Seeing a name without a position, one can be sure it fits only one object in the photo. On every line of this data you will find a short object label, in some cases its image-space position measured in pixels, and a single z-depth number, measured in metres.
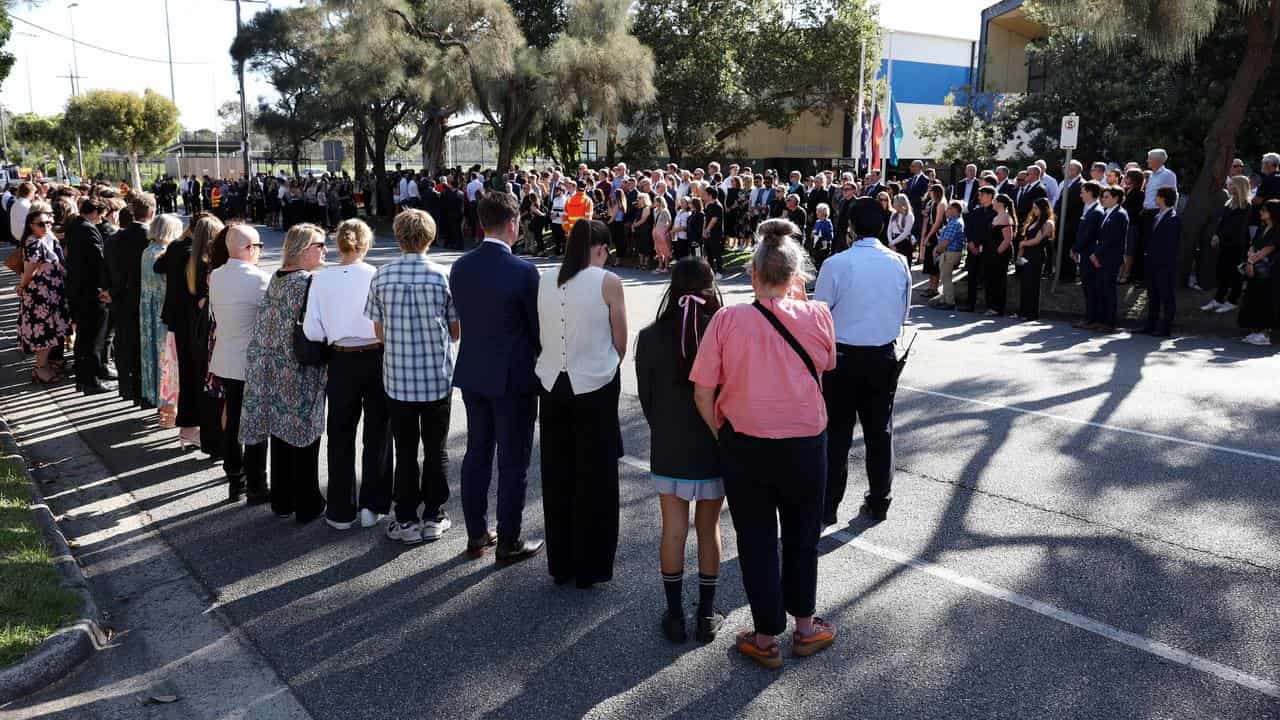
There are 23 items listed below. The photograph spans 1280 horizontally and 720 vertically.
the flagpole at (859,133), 25.11
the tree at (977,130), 28.70
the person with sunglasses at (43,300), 9.73
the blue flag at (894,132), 25.27
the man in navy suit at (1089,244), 12.45
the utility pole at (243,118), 37.28
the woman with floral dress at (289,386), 5.54
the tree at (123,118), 64.94
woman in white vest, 4.51
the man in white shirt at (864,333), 5.38
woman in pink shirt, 3.80
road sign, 13.89
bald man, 5.91
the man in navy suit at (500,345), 4.76
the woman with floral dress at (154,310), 7.54
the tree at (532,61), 29.64
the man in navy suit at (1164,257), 11.80
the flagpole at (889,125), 23.90
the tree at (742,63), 40.00
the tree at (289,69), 39.44
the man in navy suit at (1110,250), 12.13
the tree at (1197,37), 12.31
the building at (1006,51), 36.25
